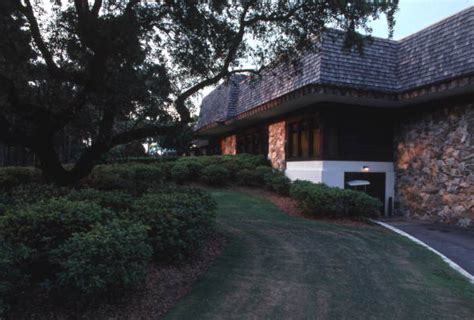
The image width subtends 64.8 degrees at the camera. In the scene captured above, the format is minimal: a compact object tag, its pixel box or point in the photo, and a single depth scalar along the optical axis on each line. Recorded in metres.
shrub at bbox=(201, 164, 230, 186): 15.30
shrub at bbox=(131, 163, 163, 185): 15.21
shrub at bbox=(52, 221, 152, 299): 3.65
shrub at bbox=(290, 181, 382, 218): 9.98
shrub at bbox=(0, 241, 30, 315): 3.37
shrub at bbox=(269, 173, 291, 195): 13.50
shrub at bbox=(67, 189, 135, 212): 5.84
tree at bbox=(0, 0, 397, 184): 6.84
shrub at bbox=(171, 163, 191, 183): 16.00
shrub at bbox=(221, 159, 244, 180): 15.97
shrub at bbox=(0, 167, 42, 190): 10.26
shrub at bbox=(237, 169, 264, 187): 15.09
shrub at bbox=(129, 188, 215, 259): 5.24
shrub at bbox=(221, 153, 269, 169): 16.45
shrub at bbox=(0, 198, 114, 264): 4.02
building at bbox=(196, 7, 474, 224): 10.64
